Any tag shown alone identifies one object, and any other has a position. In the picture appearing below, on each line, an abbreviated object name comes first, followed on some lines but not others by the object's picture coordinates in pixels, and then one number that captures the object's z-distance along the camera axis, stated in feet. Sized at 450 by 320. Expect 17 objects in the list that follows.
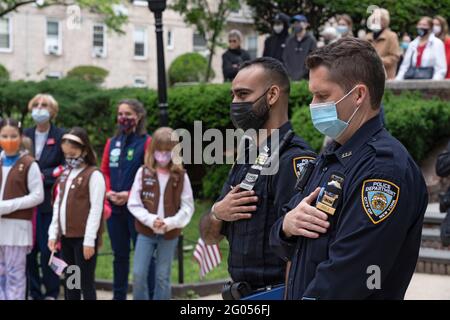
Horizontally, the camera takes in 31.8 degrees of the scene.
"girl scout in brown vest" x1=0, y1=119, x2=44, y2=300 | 25.04
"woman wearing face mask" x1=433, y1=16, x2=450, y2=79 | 43.57
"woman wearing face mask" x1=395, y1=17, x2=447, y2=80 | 42.96
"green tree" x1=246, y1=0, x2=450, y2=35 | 65.72
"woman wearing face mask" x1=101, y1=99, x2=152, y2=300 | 26.02
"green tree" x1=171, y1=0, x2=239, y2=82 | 62.54
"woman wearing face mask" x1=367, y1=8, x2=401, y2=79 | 40.16
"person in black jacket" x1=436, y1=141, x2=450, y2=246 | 20.79
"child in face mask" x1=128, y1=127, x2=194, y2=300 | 24.08
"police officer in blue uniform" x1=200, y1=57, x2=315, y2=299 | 12.90
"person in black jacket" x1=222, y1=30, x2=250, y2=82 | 50.37
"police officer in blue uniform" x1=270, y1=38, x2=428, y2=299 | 9.18
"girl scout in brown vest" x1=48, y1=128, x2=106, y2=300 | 23.71
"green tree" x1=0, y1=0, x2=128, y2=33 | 74.26
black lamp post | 30.04
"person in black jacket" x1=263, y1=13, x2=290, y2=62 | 51.62
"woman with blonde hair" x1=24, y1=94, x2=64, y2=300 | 27.35
